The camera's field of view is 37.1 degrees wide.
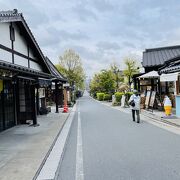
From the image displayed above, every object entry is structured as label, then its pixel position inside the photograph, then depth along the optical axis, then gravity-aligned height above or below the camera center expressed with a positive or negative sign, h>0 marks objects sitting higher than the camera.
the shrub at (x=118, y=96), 32.86 -0.47
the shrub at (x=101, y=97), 50.16 -0.82
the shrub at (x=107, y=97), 47.01 -0.80
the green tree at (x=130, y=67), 52.22 +4.89
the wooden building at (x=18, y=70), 12.00 +0.99
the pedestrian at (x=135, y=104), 14.47 -0.66
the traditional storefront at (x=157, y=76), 20.61 +1.42
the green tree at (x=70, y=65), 62.50 +6.68
